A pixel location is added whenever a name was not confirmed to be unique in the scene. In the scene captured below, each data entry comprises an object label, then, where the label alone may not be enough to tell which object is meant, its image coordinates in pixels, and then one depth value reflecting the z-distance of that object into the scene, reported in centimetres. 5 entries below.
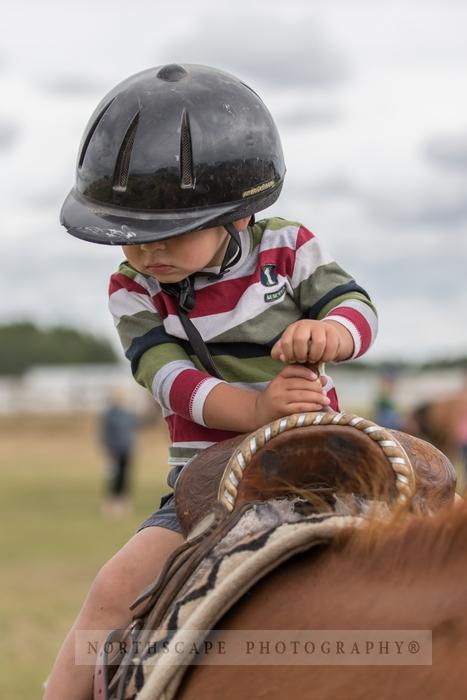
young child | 251
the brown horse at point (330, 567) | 192
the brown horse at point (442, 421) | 1391
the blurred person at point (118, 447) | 1861
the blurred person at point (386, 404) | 1653
